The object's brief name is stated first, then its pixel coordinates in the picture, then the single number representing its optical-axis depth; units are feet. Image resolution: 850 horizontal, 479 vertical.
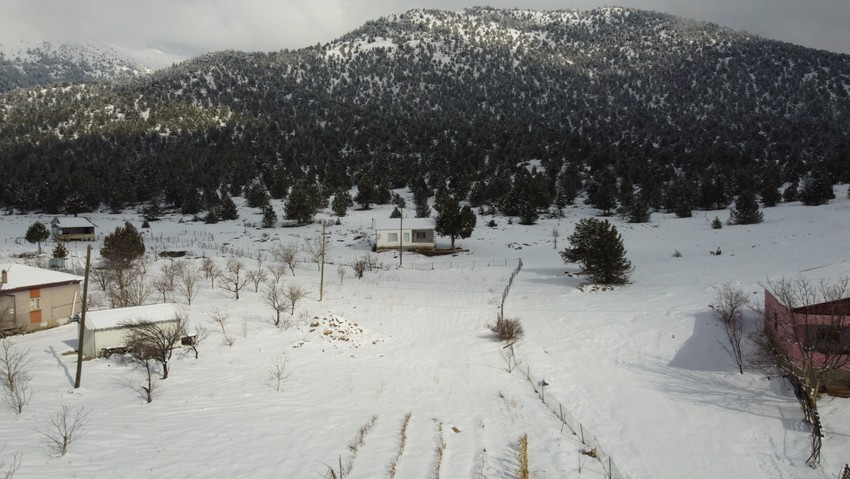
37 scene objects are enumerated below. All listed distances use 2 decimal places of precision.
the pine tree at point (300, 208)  241.76
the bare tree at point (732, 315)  67.05
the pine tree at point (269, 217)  239.50
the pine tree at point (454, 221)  189.47
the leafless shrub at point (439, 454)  45.34
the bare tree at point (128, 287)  100.63
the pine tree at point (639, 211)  227.40
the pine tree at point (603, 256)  113.80
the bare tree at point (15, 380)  55.93
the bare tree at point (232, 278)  120.43
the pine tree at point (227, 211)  261.65
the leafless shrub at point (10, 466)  39.09
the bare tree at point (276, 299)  98.53
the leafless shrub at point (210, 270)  127.85
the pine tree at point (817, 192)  226.99
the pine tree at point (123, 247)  127.37
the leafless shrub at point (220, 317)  90.84
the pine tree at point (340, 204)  256.11
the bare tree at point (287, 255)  151.84
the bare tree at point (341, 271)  138.28
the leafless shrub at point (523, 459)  42.98
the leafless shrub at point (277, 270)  133.08
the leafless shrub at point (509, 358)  76.52
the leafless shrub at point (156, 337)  67.77
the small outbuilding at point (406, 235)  193.26
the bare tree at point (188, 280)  109.81
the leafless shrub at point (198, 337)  79.86
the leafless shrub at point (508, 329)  87.81
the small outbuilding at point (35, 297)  84.69
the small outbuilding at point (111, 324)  75.46
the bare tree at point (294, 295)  102.06
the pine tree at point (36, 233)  172.65
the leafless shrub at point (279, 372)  69.77
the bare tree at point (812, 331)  51.15
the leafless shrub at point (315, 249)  163.71
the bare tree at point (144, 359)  61.88
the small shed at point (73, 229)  213.87
